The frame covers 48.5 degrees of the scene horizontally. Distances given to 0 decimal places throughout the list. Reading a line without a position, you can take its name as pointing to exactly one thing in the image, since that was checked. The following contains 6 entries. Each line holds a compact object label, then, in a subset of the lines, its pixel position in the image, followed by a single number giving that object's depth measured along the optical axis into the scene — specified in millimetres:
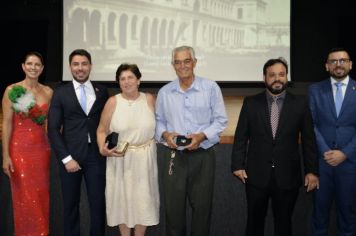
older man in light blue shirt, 3078
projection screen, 7195
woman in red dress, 3312
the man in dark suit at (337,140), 3156
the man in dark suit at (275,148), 2904
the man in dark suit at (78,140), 3096
